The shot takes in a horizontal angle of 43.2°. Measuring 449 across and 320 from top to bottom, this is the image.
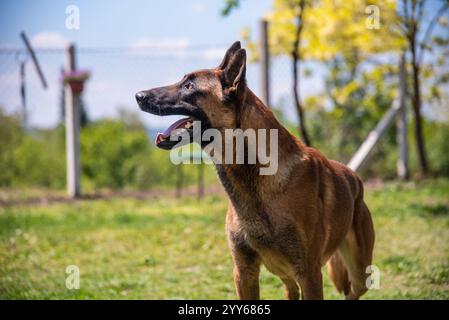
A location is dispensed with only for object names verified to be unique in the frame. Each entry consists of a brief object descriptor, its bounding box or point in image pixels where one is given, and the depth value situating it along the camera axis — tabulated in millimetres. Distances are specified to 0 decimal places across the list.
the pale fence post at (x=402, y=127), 12070
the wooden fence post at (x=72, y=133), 10695
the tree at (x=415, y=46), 11859
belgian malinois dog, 3654
